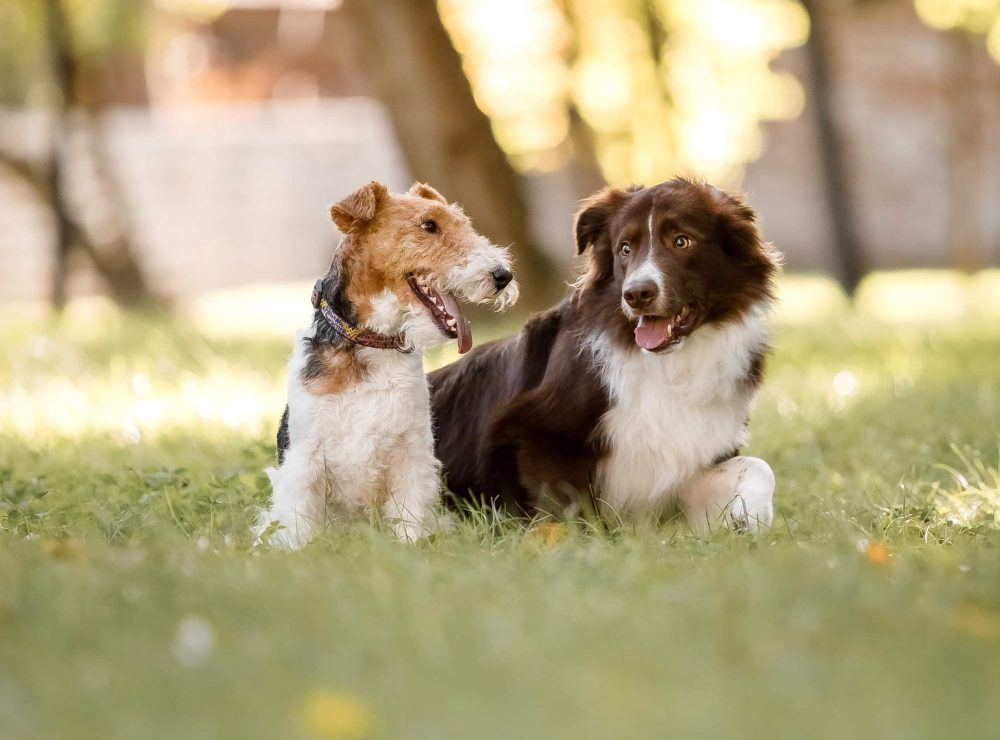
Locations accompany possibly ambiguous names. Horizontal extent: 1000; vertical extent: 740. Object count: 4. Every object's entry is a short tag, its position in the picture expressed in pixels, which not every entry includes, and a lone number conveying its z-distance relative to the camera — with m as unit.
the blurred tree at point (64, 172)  32.84
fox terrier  9.45
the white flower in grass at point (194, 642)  5.91
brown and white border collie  10.00
